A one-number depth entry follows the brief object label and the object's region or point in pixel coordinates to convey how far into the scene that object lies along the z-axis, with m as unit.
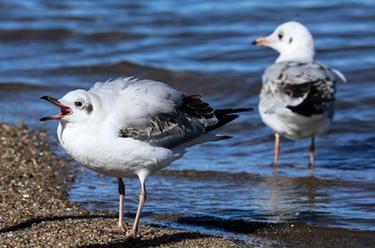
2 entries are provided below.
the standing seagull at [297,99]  17.75
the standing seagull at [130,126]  11.58
